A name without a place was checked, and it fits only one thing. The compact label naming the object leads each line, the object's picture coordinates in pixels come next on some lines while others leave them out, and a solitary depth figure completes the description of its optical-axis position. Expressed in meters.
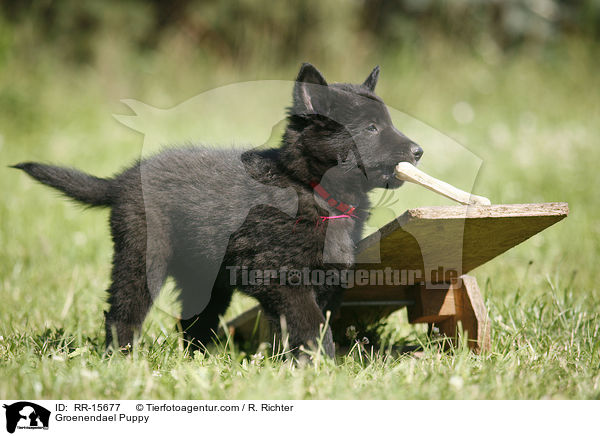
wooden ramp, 4.23
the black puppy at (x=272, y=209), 4.64
